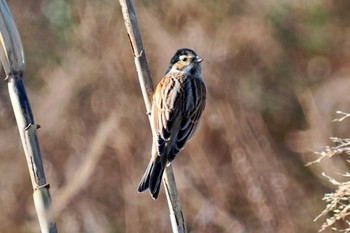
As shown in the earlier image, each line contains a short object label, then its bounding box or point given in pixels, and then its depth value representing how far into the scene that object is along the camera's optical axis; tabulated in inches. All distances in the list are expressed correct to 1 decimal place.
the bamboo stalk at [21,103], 170.6
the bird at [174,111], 246.7
